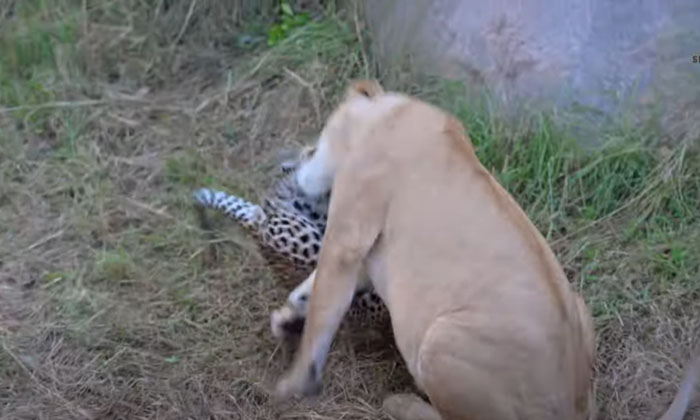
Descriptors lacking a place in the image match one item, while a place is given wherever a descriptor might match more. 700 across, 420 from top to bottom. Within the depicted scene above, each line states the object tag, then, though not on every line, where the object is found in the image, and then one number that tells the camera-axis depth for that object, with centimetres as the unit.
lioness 660
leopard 819
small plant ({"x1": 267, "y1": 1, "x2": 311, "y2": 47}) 1185
